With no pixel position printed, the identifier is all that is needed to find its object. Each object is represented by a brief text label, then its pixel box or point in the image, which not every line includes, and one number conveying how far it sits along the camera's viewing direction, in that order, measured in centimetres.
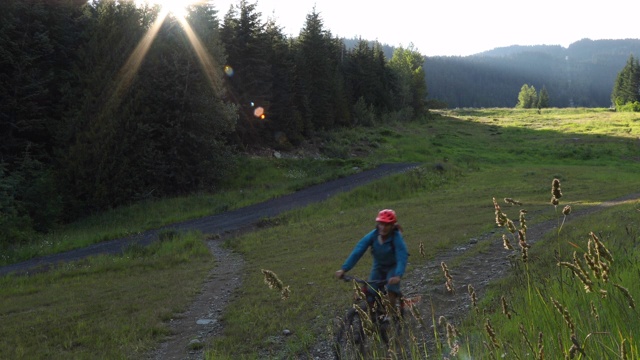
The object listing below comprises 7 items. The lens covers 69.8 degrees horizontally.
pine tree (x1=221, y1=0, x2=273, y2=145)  4797
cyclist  716
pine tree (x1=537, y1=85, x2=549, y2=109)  16050
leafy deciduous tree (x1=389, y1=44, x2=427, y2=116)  9338
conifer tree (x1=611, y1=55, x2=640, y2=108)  12138
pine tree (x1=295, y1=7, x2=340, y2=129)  5875
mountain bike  647
